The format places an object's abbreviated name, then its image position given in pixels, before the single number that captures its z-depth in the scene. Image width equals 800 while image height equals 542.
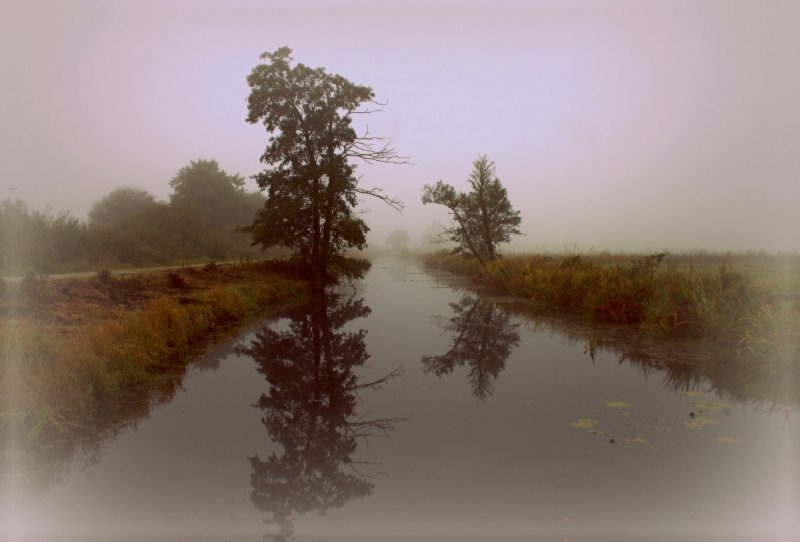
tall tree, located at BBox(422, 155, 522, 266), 26.97
